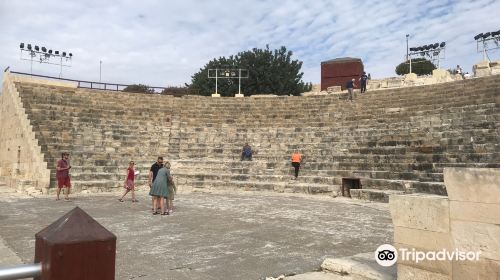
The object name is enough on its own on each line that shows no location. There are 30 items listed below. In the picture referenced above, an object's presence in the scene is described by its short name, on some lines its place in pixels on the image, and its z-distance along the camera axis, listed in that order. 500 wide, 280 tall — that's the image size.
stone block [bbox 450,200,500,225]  3.42
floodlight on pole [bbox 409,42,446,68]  35.43
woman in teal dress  9.67
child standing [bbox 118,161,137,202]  12.19
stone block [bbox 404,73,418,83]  28.30
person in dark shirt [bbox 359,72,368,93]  22.95
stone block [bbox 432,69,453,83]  27.11
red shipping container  35.94
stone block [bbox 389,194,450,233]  3.76
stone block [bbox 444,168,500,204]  3.42
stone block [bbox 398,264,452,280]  3.77
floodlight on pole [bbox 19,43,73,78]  24.11
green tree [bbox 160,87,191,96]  24.90
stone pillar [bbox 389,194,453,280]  3.75
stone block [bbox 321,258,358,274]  4.70
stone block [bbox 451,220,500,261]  3.41
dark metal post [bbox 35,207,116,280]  1.60
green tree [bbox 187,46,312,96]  40.38
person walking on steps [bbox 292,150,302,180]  15.69
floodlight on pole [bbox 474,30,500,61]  27.83
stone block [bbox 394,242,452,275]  3.71
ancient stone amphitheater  13.81
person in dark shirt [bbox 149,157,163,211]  10.84
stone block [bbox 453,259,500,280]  3.39
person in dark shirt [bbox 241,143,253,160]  17.42
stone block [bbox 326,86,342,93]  30.72
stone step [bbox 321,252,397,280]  4.36
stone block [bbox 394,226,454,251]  3.74
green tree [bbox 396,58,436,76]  50.12
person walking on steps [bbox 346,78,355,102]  21.22
